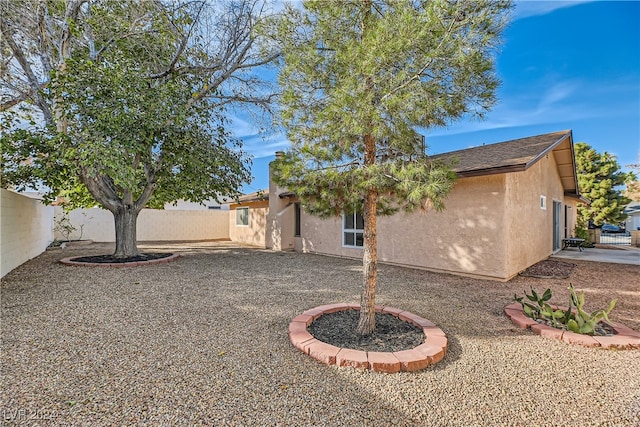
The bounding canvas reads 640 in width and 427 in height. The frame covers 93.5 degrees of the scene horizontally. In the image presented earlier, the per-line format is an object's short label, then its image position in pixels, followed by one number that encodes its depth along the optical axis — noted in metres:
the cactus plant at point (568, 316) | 4.28
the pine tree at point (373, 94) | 3.41
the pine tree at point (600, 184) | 21.88
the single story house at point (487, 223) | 7.93
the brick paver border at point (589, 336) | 3.99
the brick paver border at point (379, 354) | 3.29
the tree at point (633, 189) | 23.46
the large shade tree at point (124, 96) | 7.99
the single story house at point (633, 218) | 30.10
